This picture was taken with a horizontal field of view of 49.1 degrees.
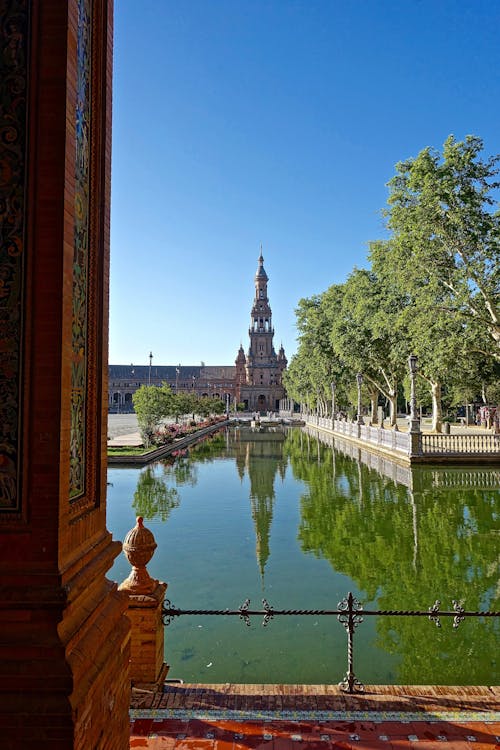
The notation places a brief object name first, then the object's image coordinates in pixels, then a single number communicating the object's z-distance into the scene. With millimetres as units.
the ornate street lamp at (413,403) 23578
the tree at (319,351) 45219
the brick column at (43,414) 2547
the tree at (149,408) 29038
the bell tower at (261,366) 116812
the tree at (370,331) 29984
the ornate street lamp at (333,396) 45250
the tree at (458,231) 20453
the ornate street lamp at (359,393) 35094
